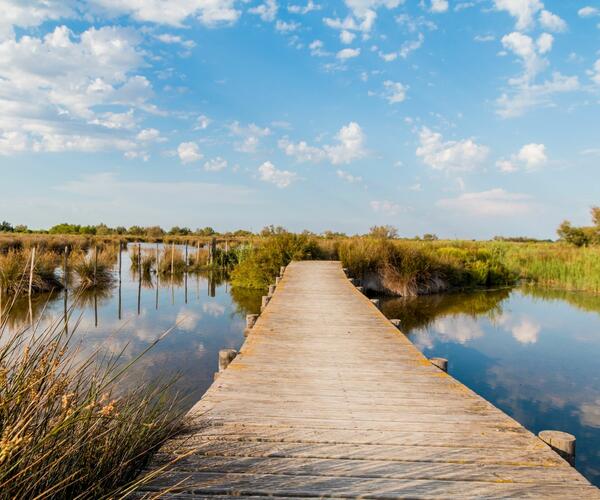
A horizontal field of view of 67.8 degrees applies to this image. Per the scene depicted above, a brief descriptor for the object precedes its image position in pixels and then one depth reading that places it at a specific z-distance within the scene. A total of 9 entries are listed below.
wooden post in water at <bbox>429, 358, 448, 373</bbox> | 4.50
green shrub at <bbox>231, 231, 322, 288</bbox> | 17.09
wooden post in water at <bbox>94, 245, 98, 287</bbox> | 15.59
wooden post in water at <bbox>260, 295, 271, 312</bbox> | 8.73
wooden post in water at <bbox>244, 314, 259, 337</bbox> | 6.68
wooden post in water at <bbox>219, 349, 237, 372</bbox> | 4.55
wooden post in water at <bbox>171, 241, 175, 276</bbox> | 21.48
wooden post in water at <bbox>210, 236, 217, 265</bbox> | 23.84
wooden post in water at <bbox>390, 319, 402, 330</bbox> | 6.62
